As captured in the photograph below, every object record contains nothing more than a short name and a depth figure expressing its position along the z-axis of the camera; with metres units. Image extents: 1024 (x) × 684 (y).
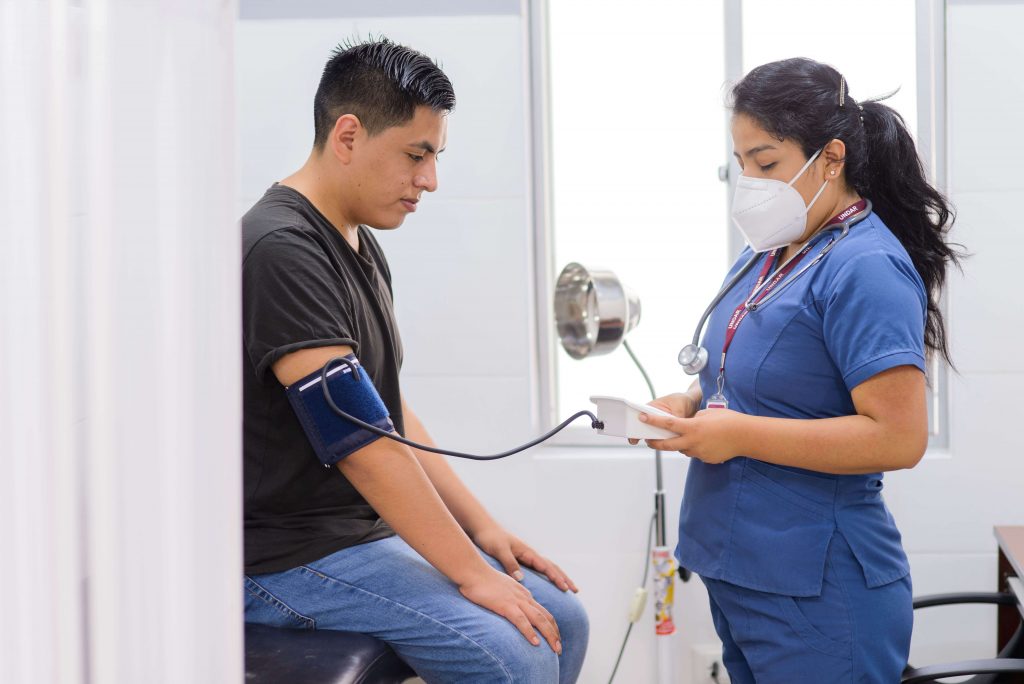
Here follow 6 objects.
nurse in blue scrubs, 1.34
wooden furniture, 1.86
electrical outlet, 2.45
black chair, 1.35
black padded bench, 1.28
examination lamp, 1.39
